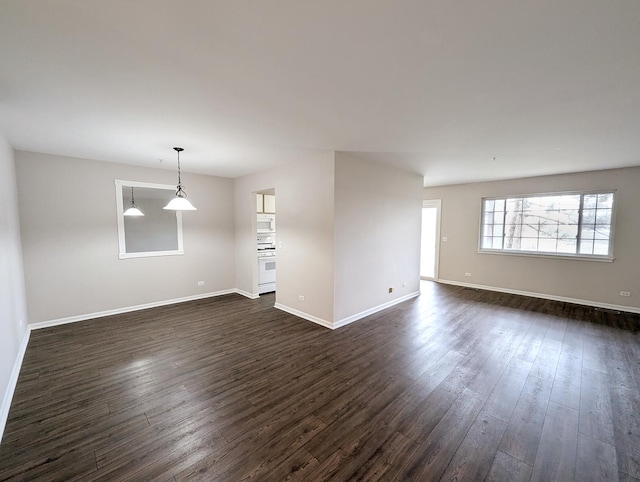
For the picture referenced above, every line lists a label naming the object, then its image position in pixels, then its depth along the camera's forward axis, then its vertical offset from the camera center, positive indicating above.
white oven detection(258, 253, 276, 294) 5.80 -1.14
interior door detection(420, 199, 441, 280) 7.21 -0.41
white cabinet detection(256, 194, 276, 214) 5.78 +0.49
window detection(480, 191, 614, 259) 5.03 +0.04
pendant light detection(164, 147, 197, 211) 3.63 +0.28
